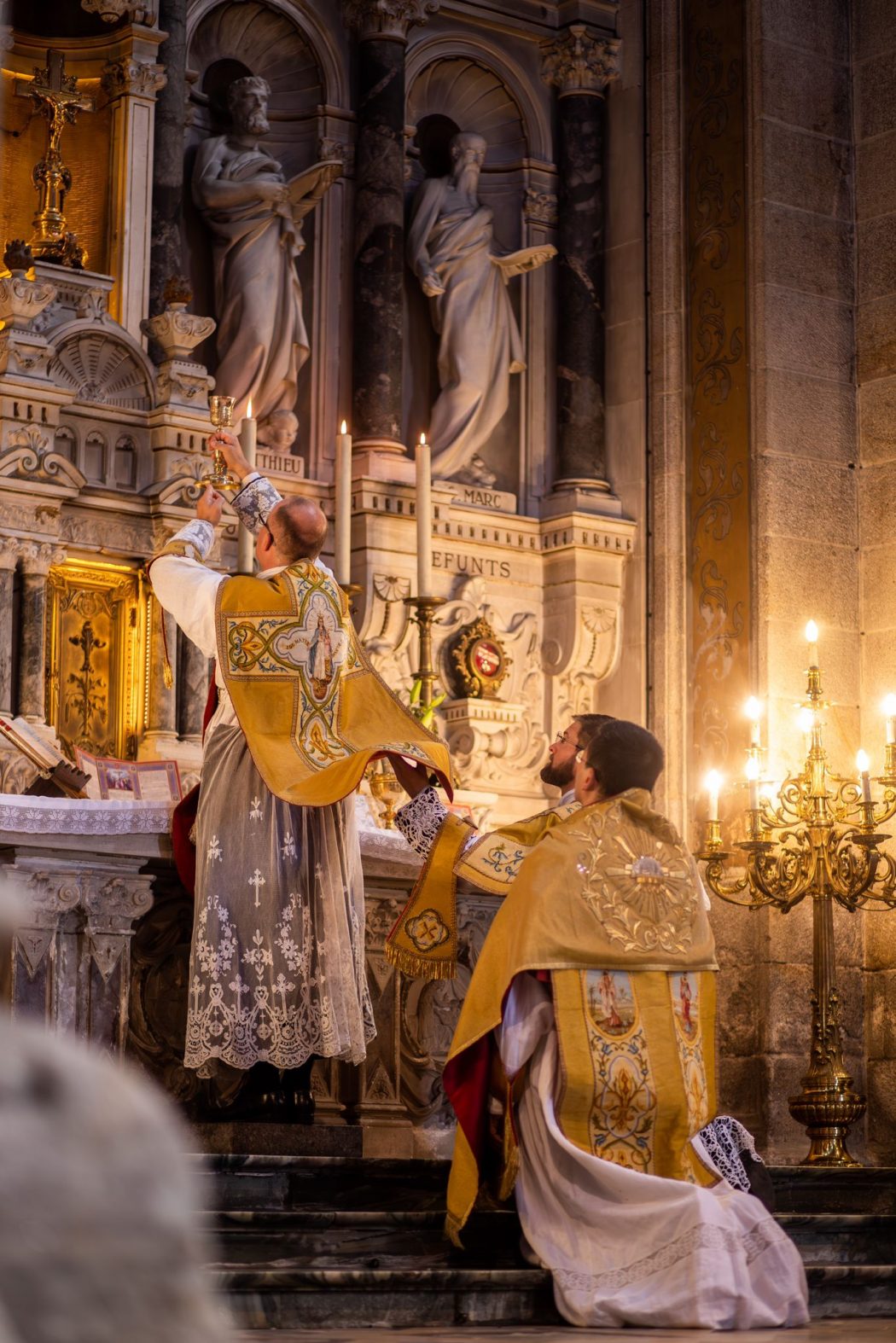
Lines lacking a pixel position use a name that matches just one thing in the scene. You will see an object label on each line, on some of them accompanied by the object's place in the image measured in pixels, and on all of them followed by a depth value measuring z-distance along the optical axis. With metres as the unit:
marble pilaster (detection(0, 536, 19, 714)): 7.80
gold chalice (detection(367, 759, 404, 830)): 6.68
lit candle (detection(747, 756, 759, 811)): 7.93
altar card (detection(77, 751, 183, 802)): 6.22
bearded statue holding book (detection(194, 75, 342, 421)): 9.18
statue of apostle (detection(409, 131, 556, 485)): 9.77
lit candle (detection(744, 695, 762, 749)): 7.98
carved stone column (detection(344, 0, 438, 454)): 9.49
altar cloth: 5.55
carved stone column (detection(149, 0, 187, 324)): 8.84
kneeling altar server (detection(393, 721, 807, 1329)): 4.67
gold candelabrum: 7.79
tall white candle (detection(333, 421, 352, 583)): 7.46
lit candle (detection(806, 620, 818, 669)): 8.06
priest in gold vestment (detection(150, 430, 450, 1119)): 5.38
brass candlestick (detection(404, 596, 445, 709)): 6.98
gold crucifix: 8.27
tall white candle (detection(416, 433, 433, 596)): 7.09
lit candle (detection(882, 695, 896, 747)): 7.62
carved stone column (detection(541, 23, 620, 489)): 10.16
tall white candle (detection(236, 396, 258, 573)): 6.66
